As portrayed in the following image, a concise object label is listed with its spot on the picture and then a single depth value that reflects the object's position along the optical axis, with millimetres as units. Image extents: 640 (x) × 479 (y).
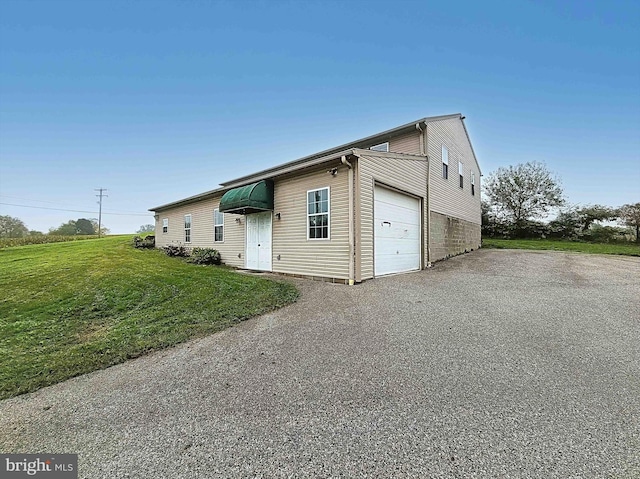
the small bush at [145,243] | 20797
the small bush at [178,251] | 16453
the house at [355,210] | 8752
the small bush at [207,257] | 13852
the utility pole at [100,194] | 49625
